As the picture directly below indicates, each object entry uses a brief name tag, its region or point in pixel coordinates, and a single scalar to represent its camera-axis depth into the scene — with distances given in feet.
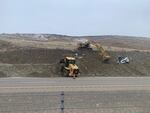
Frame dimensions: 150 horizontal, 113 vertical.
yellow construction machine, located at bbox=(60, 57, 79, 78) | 109.09
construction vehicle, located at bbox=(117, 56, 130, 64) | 134.09
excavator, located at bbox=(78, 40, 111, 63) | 131.63
